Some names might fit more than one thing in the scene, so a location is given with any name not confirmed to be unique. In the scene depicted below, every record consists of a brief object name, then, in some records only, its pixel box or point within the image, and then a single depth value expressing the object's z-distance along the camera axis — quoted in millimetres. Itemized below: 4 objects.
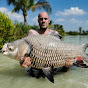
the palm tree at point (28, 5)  13269
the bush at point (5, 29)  4776
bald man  2226
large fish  1601
